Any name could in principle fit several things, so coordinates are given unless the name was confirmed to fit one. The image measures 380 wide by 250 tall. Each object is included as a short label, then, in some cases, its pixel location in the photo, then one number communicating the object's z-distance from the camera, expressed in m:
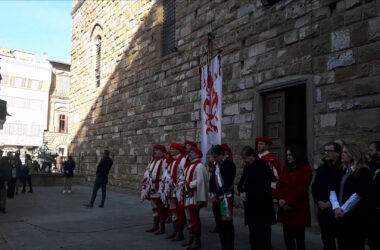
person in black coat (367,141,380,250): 3.54
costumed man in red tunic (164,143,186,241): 5.46
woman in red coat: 4.13
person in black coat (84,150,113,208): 9.09
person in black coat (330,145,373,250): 3.32
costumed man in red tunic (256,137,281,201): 5.01
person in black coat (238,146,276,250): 4.14
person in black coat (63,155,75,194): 12.15
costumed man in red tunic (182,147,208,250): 5.07
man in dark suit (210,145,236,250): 4.45
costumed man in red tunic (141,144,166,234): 6.10
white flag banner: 6.53
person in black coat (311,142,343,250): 3.63
